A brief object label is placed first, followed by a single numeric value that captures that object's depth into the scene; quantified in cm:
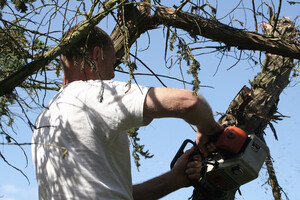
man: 418
